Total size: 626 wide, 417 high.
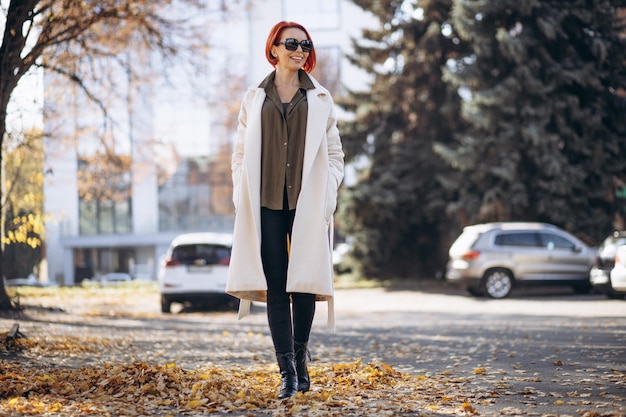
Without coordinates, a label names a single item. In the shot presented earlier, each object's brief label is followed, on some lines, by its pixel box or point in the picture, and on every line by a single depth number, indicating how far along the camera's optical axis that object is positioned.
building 58.91
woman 5.73
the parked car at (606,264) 18.31
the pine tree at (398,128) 29.83
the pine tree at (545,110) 25.58
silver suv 22.17
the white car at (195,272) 18.91
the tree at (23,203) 17.83
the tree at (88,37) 13.80
